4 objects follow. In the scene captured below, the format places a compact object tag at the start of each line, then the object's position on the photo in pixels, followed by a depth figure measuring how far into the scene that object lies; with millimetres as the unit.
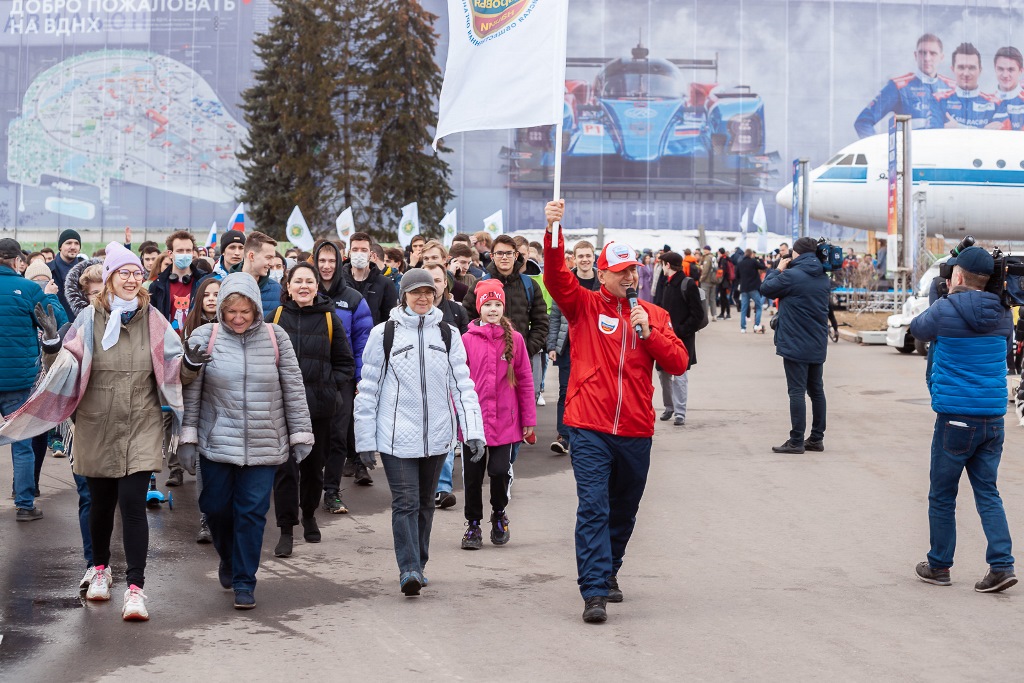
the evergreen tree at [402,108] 51344
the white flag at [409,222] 29250
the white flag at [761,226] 51309
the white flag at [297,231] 31766
